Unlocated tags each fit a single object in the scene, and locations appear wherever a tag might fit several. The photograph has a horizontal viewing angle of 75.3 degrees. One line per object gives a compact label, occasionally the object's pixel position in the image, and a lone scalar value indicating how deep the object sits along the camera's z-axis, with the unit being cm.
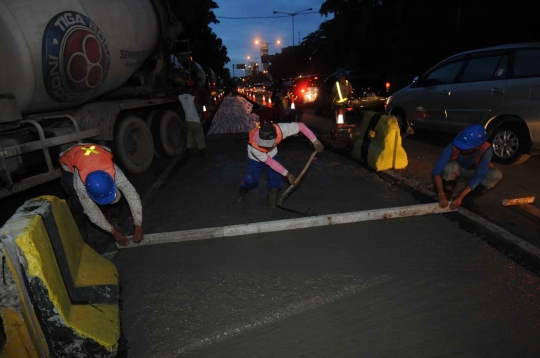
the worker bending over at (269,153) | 389
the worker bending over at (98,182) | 278
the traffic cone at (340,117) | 728
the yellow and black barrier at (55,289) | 188
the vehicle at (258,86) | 3441
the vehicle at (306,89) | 1574
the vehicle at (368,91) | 1186
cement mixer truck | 434
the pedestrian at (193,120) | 745
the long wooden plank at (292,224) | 367
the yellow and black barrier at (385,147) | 578
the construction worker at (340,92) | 750
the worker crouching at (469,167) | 362
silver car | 519
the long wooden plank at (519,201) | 402
